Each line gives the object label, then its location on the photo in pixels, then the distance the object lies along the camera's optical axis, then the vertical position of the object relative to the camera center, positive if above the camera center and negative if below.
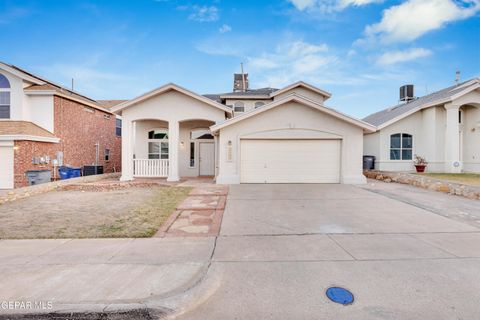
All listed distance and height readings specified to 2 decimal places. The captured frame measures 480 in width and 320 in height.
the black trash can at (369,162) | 15.45 -0.34
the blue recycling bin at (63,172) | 13.50 -0.87
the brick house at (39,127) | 11.95 +1.93
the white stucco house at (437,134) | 13.85 +1.49
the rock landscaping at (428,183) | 8.45 -1.19
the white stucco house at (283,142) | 11.55 +0.78
